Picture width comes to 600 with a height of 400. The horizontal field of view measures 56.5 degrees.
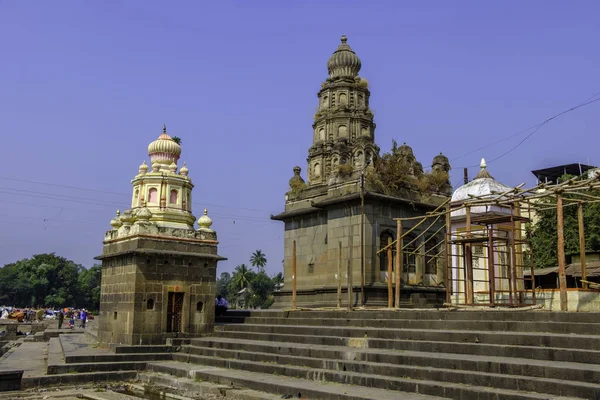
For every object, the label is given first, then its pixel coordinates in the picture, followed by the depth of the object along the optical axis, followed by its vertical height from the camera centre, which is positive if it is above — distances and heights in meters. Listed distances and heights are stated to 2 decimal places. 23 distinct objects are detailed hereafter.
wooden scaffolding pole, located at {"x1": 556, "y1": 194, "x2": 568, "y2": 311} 11.81 +0.59
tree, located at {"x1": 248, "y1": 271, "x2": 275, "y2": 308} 82.88 -0.71
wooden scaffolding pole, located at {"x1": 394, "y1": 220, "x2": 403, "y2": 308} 16.21 +0.76
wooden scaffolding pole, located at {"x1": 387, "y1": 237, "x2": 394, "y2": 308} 17.03 +0.30
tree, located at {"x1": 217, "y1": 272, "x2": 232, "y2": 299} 113.04 +0.80
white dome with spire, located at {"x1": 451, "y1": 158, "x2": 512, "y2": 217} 23.56 +4.28
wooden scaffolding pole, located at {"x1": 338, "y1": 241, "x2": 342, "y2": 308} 18.66 +0.03
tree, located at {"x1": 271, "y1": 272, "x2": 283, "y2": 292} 89.86 +0.91
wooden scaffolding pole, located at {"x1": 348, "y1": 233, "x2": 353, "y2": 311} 17.42 -0.02
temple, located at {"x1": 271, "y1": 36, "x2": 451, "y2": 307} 21.34 +2.56
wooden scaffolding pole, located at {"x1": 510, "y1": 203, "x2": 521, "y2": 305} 15.31 +0.97
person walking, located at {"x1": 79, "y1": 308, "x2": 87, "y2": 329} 36.31 -2.18
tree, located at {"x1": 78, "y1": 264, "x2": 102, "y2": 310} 85.87 -0.84
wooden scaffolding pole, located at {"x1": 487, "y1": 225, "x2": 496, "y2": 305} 15.07 +0.59
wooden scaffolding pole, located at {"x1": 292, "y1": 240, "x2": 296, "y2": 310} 18.81 +0.38
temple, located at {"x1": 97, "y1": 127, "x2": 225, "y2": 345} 16.73 +0.62
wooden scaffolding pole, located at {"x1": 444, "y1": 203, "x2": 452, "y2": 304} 15.66 +1.41
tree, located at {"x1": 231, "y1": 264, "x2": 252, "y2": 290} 85.44 +1.24
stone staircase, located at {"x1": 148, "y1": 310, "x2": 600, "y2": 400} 8.95 -1.39
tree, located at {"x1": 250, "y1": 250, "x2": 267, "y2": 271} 97.75 +4.40
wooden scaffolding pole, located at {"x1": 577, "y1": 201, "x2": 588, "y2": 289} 13.34 +1.19
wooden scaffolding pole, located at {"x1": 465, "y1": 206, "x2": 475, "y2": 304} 15.79 +0.67
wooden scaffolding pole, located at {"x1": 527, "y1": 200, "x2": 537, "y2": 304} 15.01 +1.05
